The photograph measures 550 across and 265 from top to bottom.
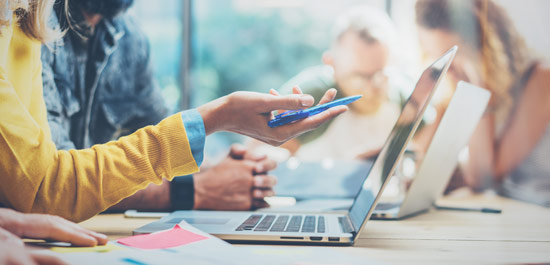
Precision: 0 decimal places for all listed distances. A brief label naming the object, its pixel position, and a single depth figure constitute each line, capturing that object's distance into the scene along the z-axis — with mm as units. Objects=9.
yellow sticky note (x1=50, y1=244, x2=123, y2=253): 492
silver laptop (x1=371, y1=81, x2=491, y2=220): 826
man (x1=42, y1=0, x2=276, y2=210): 930
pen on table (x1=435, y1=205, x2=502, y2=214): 1004
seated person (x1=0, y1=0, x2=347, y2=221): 585
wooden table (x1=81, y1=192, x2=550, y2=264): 542
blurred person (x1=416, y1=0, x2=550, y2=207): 1385
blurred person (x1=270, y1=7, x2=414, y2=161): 2062
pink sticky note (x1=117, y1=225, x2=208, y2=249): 525
